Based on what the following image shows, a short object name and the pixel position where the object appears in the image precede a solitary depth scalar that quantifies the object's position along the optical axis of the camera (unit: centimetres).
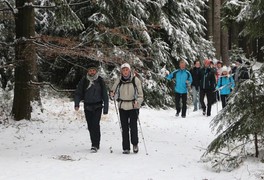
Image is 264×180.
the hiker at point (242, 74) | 1167
